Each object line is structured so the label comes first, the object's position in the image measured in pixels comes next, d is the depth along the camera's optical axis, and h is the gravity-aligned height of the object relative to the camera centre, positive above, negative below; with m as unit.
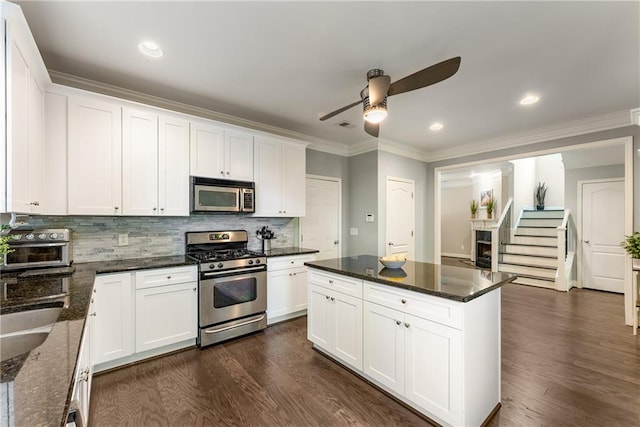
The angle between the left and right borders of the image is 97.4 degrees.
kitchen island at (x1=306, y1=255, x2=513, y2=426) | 1.70 -0.85
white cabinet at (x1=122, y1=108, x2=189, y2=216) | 2.72 +0.52
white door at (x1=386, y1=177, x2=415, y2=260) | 4.80 -0.07
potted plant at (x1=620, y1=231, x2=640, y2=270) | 3.23 -0.42
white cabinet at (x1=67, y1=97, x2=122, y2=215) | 2.45 +0.52
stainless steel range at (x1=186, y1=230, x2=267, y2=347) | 2.92 -0.82
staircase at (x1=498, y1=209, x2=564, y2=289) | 5.61 -0.83
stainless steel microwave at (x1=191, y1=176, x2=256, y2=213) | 3.11 +0.22
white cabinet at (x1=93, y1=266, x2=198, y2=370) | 2.42 -0.92
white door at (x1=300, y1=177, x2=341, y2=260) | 4.58 -0.08
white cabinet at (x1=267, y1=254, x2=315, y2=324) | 3.52 -0.95
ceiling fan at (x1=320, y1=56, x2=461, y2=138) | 1.84 +0.95
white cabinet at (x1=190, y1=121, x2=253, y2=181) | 3.15 +0.73
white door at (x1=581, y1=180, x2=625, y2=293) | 4.99 -0.42
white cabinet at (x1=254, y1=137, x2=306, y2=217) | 3.67 +0.50
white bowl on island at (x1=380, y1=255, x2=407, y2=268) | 2.39 -0.41
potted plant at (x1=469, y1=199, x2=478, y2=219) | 8.15 +0.14
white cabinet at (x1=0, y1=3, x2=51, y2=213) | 1.51 +0.62
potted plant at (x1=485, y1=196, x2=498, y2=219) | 7.70 +0.18
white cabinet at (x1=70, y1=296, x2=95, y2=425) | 1.25 -0.83
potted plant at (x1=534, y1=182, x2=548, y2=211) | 7.46 +0.49
